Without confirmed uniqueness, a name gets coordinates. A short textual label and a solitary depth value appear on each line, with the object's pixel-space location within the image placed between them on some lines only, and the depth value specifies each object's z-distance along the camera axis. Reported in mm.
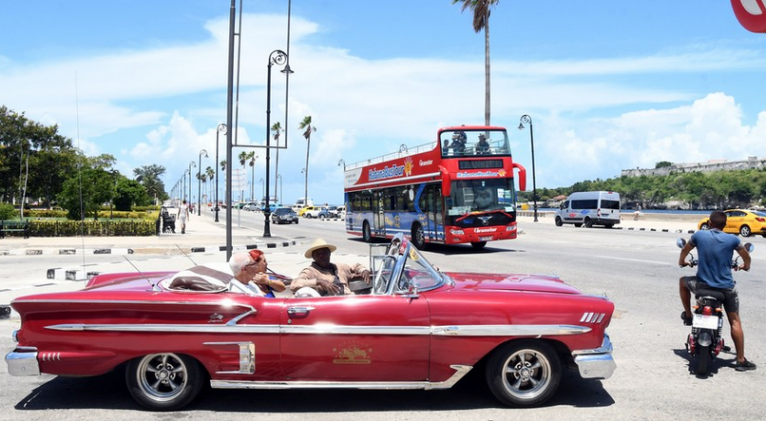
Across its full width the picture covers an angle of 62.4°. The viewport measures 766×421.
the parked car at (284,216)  50656
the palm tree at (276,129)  96188
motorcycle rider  5793
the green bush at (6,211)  26194
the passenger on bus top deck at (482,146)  18719
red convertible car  4672
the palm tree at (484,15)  35094
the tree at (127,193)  50938
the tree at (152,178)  129000
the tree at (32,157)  51438
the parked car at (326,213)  69125
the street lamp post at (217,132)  40406
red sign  4422
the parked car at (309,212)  71969
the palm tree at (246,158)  130500
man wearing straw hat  5414
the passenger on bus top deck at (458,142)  18688
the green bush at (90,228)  26453
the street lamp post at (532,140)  44812
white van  38219
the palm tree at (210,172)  157250
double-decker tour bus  18641
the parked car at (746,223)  28734
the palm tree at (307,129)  98094
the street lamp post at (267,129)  25064
